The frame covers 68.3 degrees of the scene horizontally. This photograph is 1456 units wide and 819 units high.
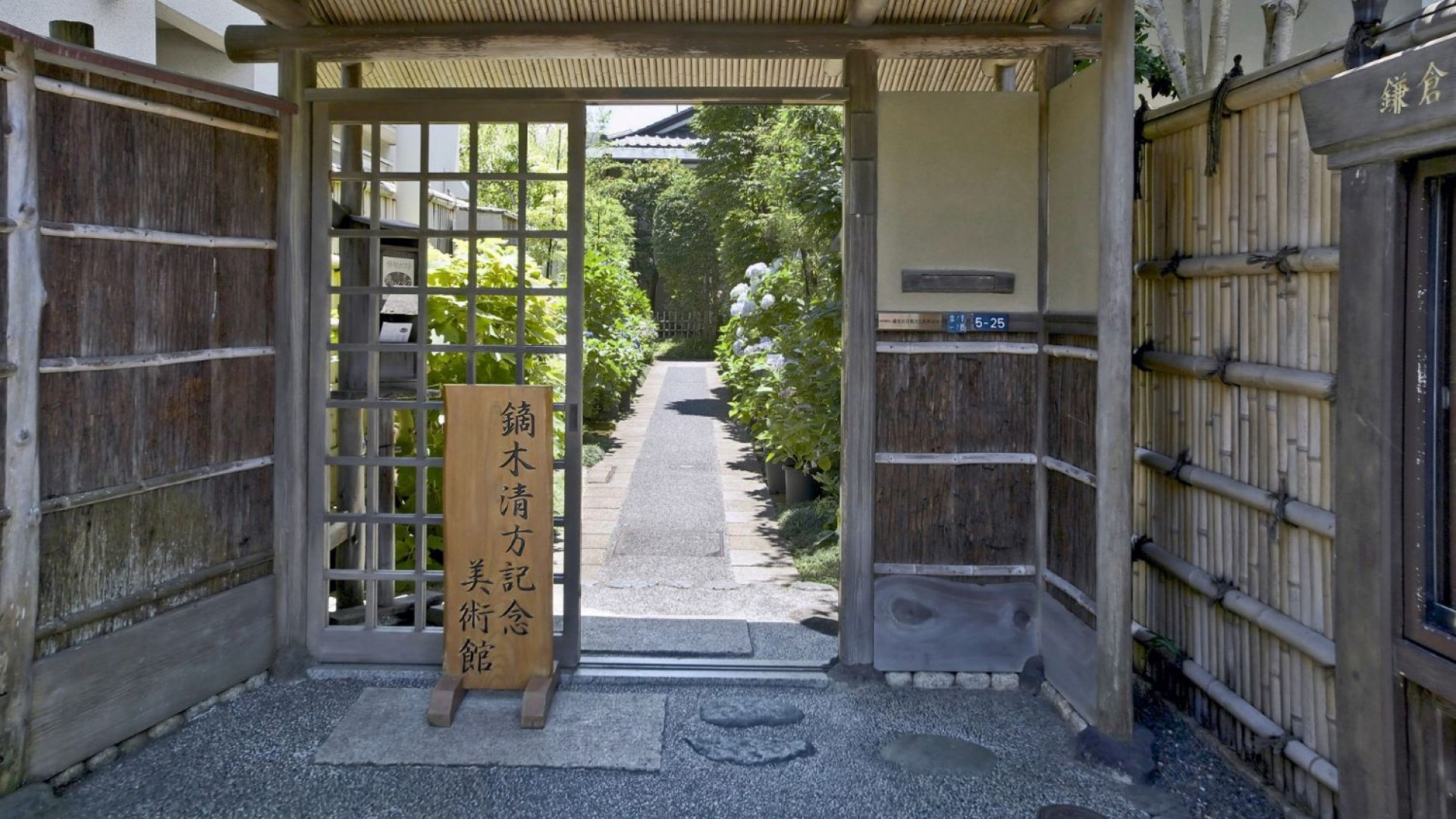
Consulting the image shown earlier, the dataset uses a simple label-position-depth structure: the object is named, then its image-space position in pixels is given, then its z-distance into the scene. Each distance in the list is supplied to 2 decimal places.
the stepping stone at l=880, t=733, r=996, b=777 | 4.05
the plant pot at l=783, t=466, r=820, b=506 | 9.42
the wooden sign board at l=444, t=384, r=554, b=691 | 4.59
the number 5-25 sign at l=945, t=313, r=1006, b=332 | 4.93
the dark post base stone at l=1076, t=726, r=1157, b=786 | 3.91
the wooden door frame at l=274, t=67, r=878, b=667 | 4.86
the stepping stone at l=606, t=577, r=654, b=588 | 6.95
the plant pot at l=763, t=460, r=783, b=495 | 10.24
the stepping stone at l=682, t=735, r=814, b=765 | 4.12
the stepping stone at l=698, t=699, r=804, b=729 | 4.47
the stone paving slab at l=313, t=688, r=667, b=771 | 4.08
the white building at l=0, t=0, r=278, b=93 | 5.45
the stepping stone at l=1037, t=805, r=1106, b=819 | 3.65
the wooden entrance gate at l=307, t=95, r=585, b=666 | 4.93
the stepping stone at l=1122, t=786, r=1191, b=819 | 3.65
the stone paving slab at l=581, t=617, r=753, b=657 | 5.43
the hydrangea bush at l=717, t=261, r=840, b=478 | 8.03
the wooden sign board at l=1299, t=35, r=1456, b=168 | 2.39
